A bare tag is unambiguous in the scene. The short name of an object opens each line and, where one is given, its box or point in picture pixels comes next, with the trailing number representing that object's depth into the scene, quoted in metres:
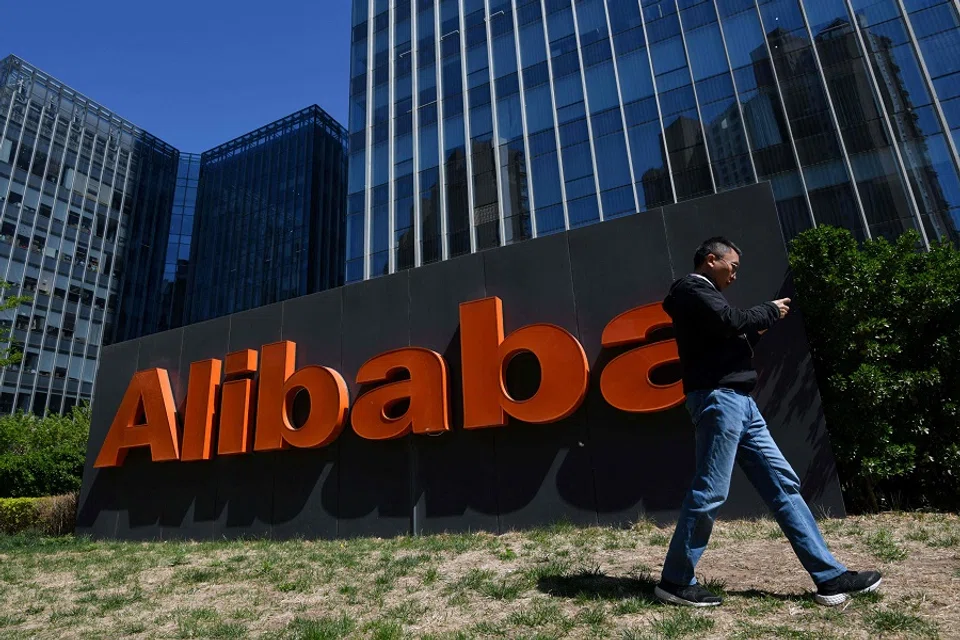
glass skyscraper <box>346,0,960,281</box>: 20.80
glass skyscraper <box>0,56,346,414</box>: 47.97
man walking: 3.43
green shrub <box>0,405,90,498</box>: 17.05
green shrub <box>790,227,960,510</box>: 6.66
